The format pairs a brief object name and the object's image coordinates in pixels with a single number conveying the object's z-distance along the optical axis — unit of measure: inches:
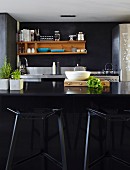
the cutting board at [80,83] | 118.6
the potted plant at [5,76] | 100.0
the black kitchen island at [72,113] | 94.0
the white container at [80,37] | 242.2
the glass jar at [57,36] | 246.1
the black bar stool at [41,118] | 88.9
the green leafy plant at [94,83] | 108.3
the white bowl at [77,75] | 119.2
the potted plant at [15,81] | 100.1
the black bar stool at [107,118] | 88.5
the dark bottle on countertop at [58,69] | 248.1
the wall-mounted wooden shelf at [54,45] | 245.6
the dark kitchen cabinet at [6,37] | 213.6
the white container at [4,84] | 100.1
